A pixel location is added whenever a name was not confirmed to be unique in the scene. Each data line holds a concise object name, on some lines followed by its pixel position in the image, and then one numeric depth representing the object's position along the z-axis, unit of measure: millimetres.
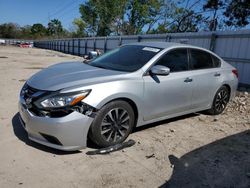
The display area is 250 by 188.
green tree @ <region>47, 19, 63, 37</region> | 74866
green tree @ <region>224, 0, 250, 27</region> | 16259
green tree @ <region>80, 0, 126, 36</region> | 33276
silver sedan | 2396
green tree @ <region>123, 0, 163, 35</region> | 33529
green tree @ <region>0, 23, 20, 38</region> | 75463
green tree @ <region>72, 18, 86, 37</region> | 47721
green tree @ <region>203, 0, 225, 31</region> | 16549
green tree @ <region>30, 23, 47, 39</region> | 76060
